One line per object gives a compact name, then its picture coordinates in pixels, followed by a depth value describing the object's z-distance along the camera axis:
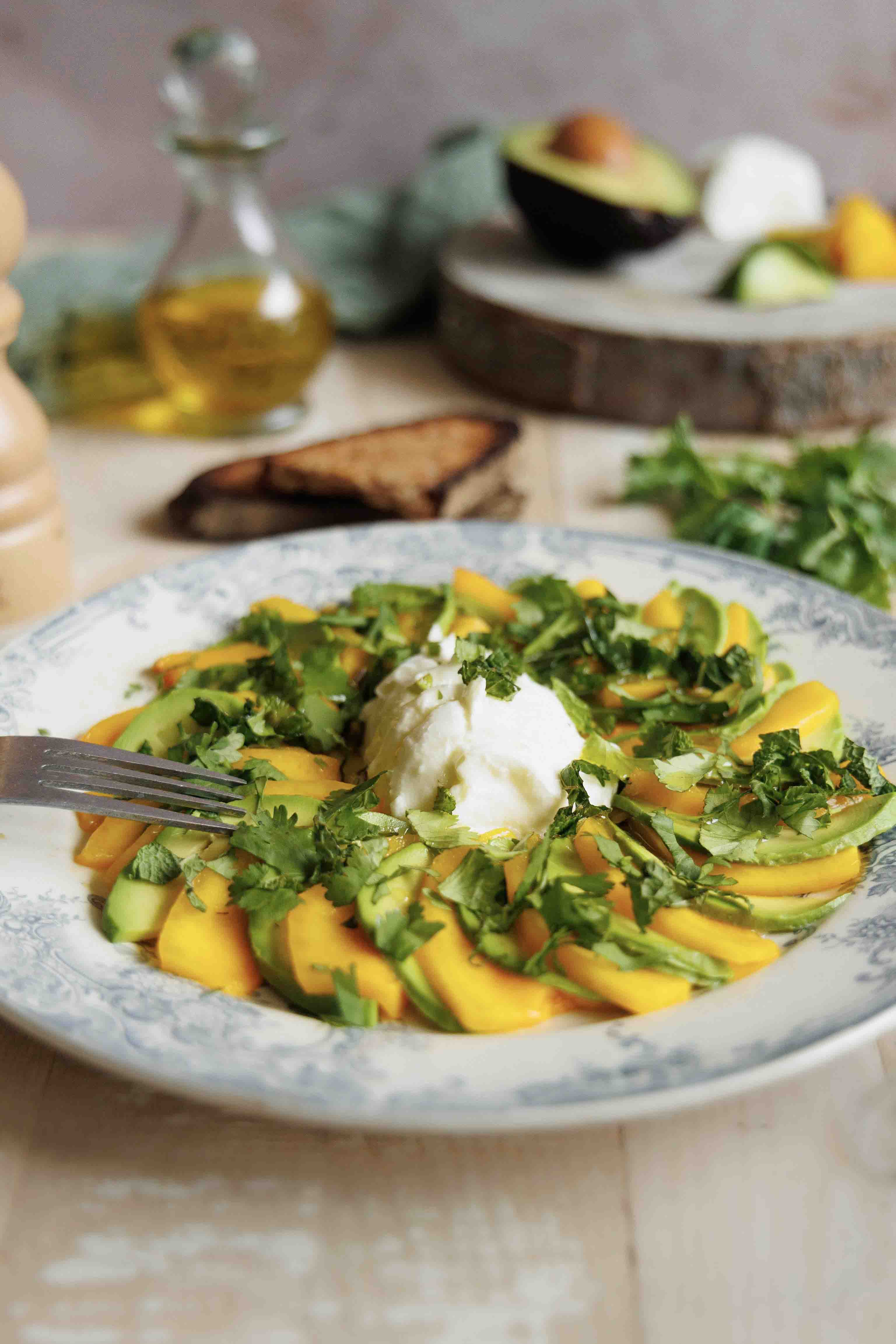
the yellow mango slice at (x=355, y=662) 0.91
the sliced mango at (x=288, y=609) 0.93
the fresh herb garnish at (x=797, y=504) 1.00
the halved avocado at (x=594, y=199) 1.17
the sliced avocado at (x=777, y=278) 1.15
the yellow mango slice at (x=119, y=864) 0.83
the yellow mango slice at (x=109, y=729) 0.87
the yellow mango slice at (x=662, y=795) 0.84
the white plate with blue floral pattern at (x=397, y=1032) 0.64
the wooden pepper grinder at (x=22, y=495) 0.95
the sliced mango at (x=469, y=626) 0.91
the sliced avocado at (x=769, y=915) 0.81
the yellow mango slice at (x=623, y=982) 0.73
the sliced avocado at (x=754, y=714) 0.87
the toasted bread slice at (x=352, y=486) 1.03
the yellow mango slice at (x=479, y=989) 0.73
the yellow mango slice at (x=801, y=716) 0.86
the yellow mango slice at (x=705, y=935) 0.77
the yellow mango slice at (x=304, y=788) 0.84
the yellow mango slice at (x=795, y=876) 0.82
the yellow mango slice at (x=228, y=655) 0.90
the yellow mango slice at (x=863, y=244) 1.18
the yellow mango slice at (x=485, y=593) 0.93
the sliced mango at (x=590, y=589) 0.93
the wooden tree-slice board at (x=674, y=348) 1.12
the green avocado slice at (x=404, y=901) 0.74
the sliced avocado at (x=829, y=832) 0.82
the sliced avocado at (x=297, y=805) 0.83
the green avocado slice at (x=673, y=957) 0.76
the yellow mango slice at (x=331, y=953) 0.74
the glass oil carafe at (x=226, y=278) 1.10
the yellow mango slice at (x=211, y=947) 0.77
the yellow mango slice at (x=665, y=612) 0.92
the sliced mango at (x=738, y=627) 0.91
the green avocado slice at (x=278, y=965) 0.74
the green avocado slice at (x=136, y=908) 0.80
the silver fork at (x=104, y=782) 0.82
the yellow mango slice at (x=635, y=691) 0.89
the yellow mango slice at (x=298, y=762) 0.86
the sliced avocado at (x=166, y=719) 0.87
